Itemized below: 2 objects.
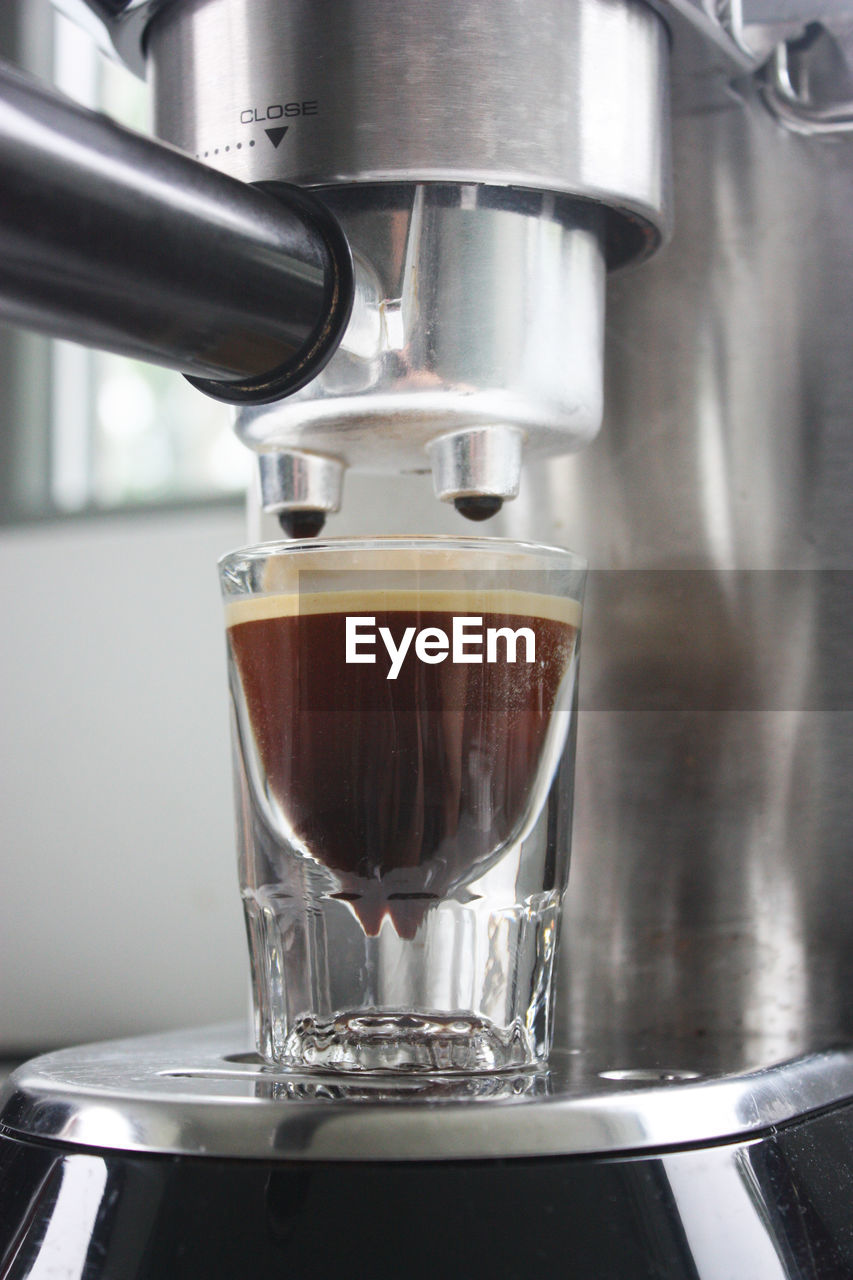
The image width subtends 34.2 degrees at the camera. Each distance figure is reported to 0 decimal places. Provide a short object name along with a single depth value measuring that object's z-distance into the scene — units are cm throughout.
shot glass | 29
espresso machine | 24
